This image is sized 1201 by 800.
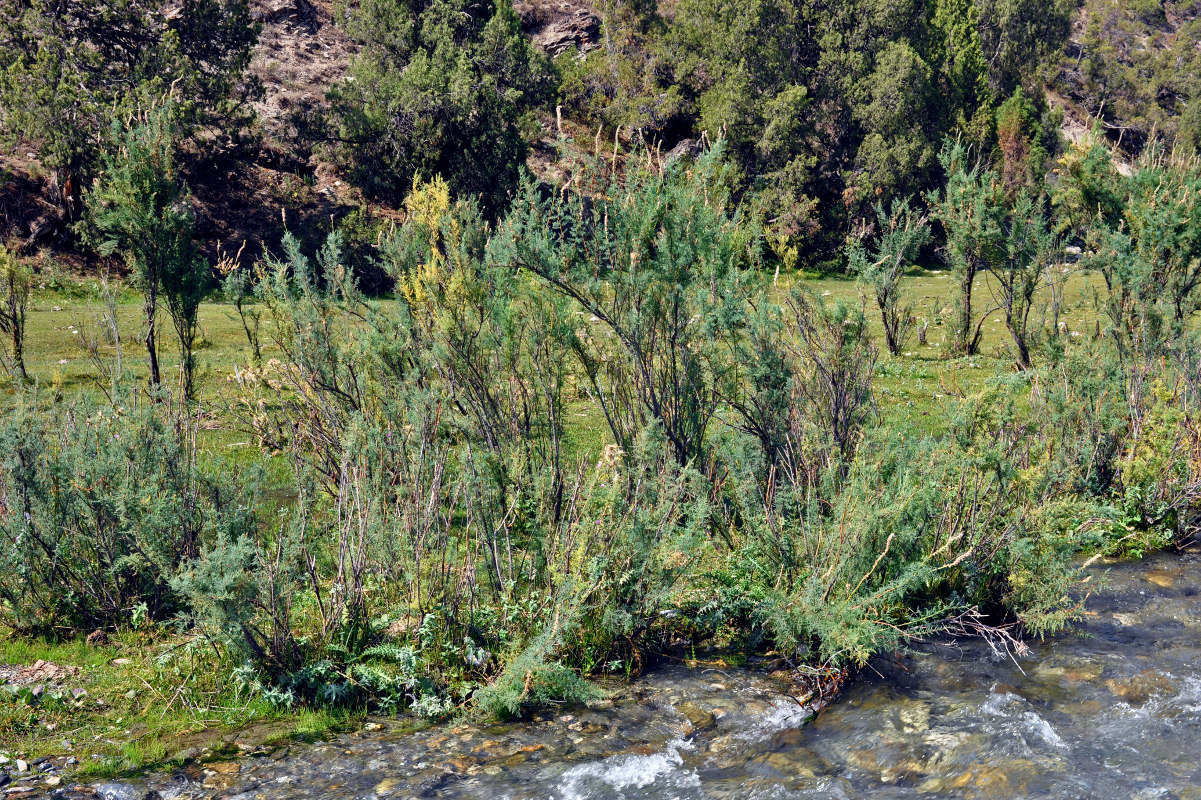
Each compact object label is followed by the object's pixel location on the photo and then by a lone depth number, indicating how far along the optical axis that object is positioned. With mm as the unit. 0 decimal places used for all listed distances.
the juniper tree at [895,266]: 19391
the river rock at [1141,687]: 6941
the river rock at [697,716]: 6703
